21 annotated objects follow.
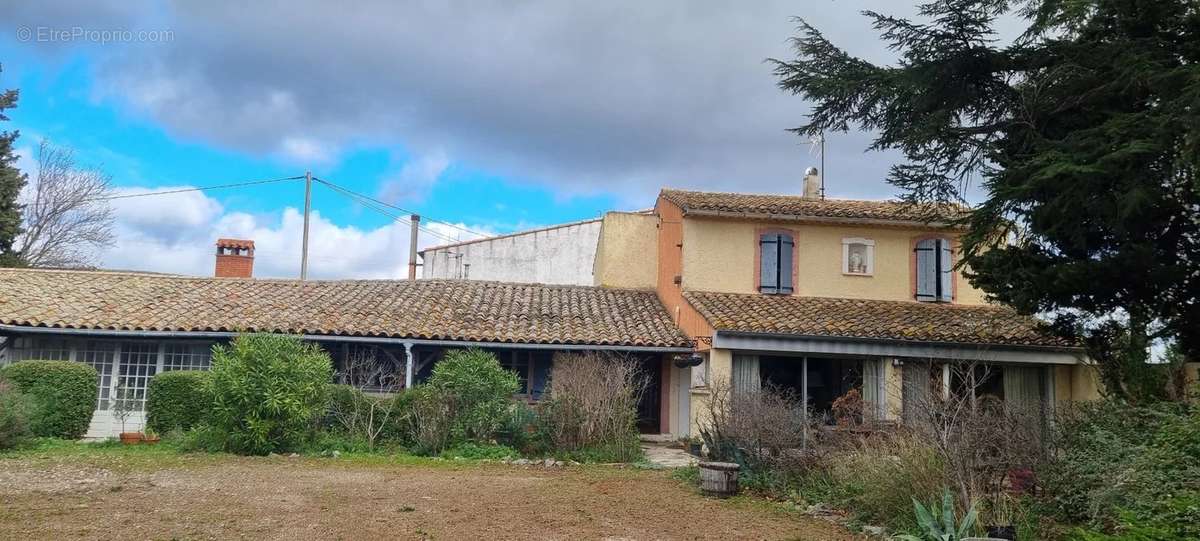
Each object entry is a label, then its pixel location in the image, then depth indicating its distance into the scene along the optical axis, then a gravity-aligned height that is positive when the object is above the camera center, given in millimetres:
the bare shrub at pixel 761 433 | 11336 -1203
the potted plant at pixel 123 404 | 17484 -1685
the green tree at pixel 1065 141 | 10375 +2913
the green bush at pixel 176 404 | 16031 -1491
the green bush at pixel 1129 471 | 6504 -1022
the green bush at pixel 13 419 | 13539 -1605
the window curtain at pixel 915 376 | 14492 -508
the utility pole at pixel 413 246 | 34525 +3551
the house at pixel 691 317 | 17031 +409
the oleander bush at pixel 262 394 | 13922 -1095
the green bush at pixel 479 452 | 14734 -2036
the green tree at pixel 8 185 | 24453 +3831
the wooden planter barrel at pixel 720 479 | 11156 -1771
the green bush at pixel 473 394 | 15141 -1060
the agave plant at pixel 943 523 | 7316 -1516
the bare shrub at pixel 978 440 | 8336 -892
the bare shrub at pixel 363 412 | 15172 -1458
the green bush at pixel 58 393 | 15312 -1330
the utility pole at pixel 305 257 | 30359 +2563
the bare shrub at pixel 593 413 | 14984 -1304
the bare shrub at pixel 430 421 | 14938 -1551
